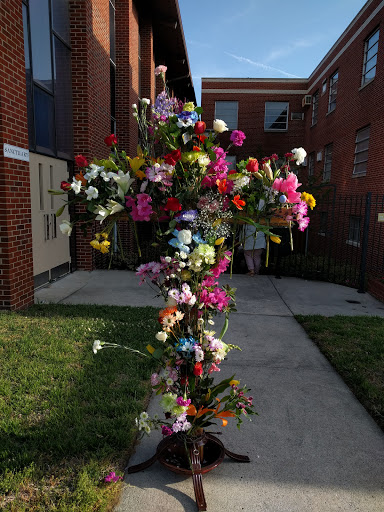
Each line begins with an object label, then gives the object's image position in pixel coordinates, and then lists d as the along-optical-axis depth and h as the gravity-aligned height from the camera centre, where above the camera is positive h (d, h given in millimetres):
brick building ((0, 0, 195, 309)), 5168 +1796
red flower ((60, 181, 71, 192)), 2155 +91
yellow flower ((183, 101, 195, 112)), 2105 +524
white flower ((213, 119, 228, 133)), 2177 +441
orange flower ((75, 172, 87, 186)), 2229 +136
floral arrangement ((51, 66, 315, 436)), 2145 -20
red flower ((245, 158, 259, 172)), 2141 +222
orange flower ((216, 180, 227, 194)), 2121 +114
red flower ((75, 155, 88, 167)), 2160 +231
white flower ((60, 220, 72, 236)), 2217 -136
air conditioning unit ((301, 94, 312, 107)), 21391 +5834
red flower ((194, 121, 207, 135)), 2096 +417
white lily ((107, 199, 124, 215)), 2150 -12
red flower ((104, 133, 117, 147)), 2261 +362
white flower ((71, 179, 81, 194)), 2107 +90
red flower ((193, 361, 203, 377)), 2260 -928
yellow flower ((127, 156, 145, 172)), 2154 +225
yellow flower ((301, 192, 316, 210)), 2176 +51
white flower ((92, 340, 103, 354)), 2337 -833
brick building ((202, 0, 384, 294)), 12703 +4539
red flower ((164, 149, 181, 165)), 2027 +246
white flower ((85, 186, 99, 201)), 2115 +56
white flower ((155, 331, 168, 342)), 2184 -720
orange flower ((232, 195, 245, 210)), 2121 +26
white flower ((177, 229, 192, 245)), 2131 -163
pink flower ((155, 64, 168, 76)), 2363 +815
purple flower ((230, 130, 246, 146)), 2256 +397
